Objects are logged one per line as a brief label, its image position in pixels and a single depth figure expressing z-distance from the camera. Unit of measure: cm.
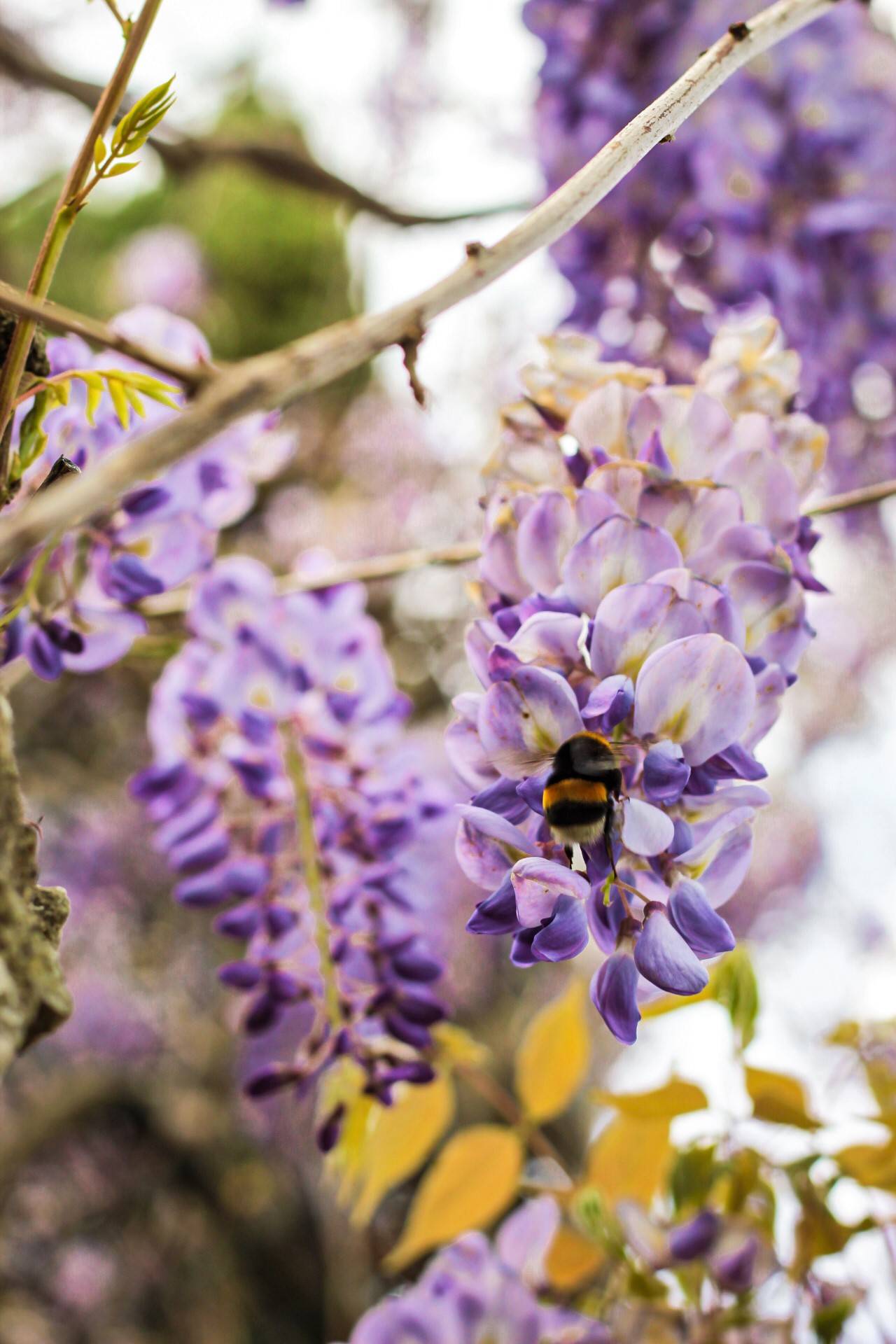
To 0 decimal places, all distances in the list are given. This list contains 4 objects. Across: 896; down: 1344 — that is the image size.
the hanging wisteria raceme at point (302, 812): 76
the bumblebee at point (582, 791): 62
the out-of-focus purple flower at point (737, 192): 94
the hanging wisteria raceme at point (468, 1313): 79
